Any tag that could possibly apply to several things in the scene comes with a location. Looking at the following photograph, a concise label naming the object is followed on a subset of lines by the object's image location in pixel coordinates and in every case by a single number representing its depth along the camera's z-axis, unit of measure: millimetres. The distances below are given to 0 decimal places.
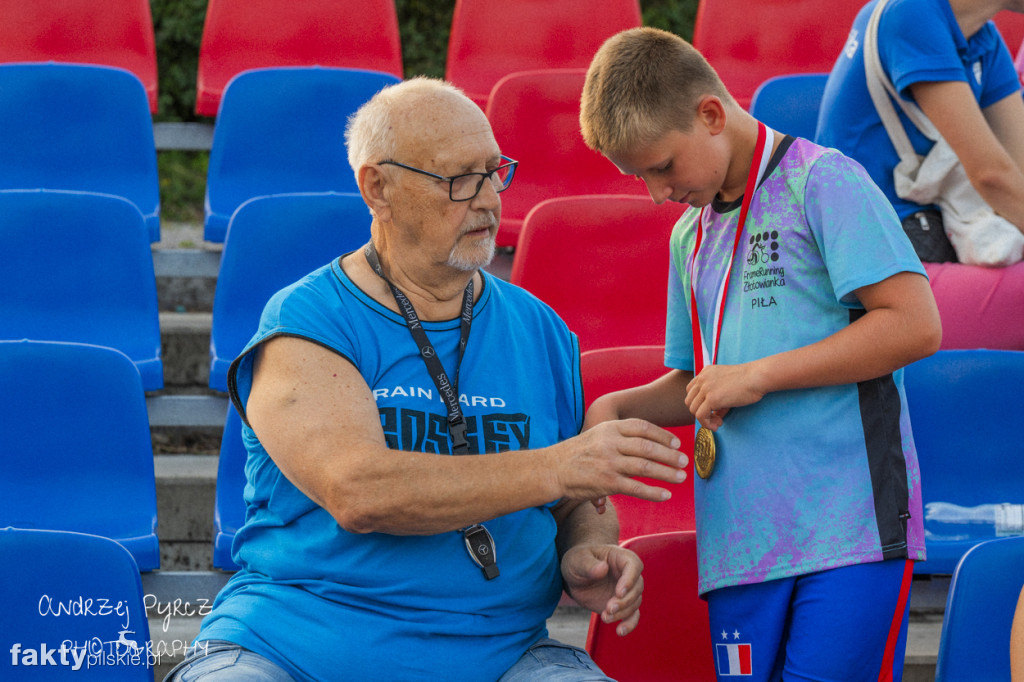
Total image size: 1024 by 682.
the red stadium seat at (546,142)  6988
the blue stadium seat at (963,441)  4566
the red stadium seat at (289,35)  8344
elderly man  3154
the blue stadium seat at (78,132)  6828
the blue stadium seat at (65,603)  3299
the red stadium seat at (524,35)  8445
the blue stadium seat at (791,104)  6738
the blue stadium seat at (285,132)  6957
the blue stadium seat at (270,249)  5562
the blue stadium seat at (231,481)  4699
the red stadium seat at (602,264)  5500
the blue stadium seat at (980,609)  3363
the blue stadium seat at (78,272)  5645
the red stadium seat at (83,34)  8219
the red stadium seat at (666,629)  3770
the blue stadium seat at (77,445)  4520
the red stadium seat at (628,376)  4594
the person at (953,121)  4328
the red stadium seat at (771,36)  8531
